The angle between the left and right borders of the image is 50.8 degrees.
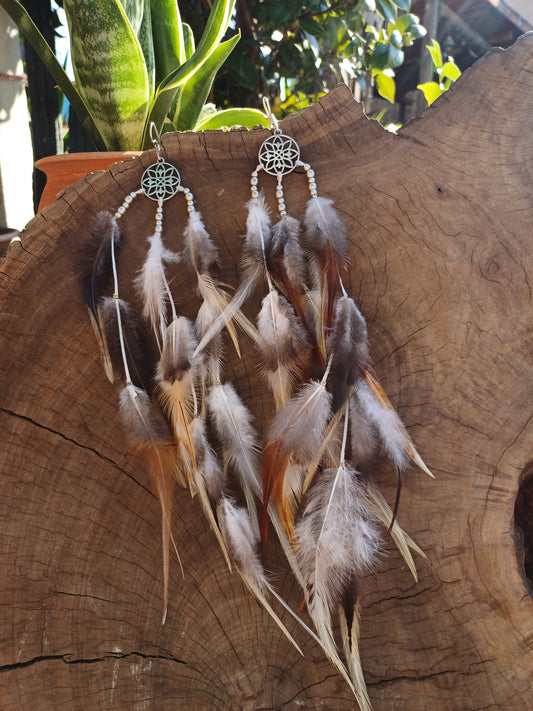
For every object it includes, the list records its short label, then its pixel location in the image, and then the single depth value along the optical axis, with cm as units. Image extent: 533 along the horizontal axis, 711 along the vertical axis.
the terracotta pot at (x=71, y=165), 34
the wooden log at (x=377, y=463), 26
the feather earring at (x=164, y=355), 27
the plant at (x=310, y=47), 62
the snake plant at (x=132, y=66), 33
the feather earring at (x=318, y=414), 26
